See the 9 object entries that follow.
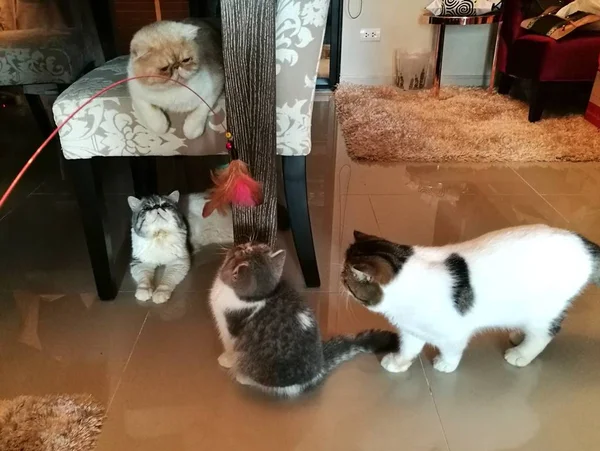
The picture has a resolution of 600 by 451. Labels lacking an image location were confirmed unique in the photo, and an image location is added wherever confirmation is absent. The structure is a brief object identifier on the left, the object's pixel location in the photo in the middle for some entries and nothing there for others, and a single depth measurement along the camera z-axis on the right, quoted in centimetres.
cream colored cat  117
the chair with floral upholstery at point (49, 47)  196
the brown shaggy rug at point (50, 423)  102
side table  330
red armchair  277
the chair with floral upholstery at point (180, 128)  115
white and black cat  108
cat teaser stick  108
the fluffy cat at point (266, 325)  110
